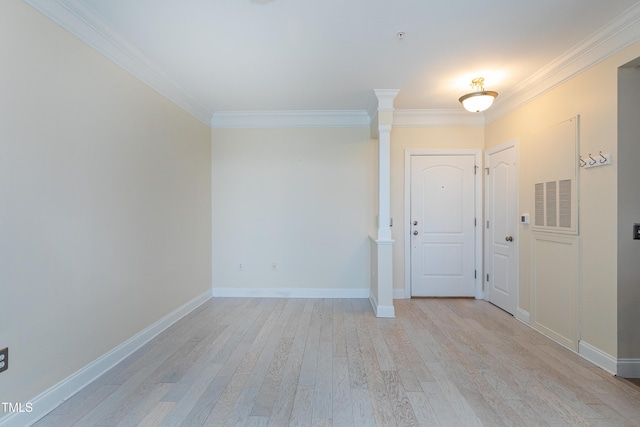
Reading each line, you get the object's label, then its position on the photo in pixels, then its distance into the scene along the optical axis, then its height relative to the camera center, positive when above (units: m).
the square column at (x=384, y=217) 3.43 -0.09
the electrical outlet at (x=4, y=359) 1.54 -0.79
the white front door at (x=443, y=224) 4.12 -0.21
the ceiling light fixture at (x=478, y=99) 2.92 +1.13
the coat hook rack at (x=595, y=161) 2.26 +0.39
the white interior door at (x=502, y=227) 3.47 -0.23
